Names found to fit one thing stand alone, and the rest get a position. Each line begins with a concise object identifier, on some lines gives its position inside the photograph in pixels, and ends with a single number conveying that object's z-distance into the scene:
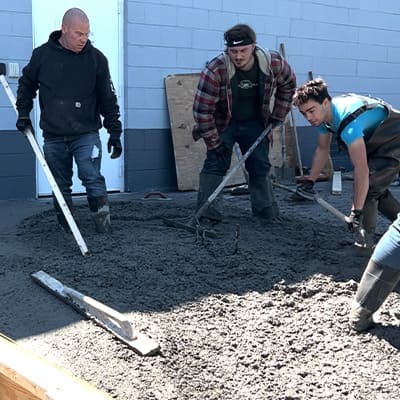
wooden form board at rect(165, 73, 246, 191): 7.93
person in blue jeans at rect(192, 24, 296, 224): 5.29
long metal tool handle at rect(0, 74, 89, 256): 4.58
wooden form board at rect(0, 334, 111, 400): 1.92
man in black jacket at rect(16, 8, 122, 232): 4.99
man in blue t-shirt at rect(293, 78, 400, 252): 4.02
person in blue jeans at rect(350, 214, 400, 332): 3.18
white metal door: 6.86
